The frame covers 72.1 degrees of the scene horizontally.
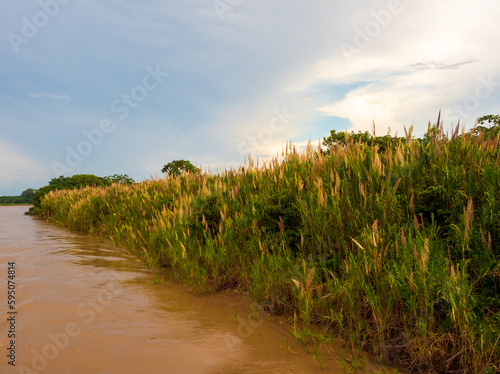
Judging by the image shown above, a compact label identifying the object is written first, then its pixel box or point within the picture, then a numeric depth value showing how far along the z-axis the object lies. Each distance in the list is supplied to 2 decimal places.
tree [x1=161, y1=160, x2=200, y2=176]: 21.63
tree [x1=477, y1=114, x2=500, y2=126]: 17.27
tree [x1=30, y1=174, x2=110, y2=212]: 27.66
